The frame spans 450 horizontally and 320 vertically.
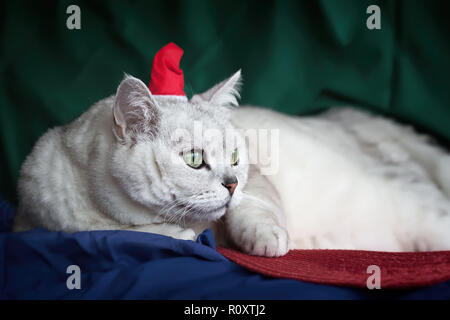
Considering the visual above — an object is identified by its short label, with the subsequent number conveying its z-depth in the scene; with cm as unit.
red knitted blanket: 53
